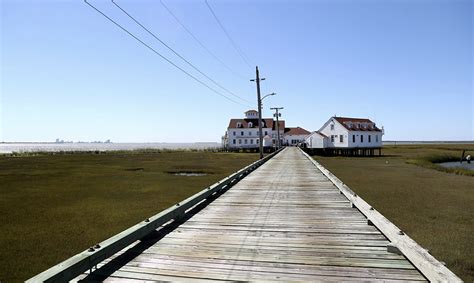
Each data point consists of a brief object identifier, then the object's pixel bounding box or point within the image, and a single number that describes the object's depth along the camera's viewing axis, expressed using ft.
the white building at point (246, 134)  256.05
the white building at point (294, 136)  317.22
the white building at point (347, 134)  180.75
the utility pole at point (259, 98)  100.58
